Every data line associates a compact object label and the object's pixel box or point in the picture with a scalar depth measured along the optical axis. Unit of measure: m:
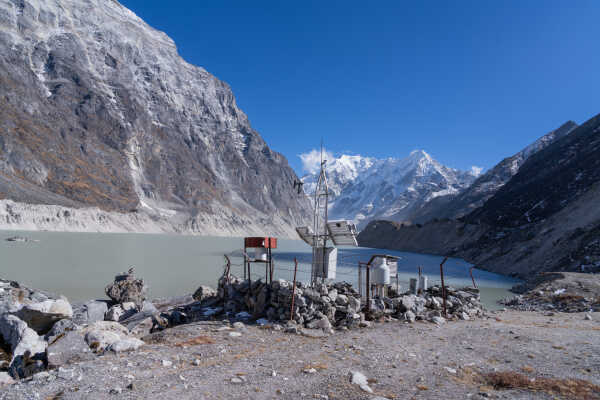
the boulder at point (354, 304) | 11.23
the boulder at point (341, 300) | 11.38
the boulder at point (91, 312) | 12.85
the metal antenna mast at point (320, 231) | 14.04
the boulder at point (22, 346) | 7.54
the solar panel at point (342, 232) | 13.58
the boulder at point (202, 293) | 17.86
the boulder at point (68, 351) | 7.40
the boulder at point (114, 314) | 14.00
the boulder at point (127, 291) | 17.97
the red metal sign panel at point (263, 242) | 13.41
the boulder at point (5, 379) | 6.75
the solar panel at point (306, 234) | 14.80
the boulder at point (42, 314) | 10.25
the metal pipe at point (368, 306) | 11.51
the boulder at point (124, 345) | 7.88
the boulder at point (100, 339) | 8.03
